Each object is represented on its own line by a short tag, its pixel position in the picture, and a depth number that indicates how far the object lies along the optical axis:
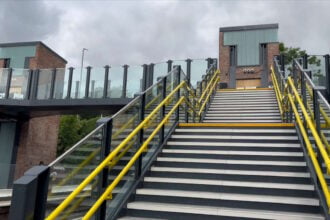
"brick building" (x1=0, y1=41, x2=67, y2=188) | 15.46
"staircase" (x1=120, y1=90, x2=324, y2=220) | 4.06
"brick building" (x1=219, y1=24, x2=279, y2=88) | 20.69
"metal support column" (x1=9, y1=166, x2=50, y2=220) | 2.47
